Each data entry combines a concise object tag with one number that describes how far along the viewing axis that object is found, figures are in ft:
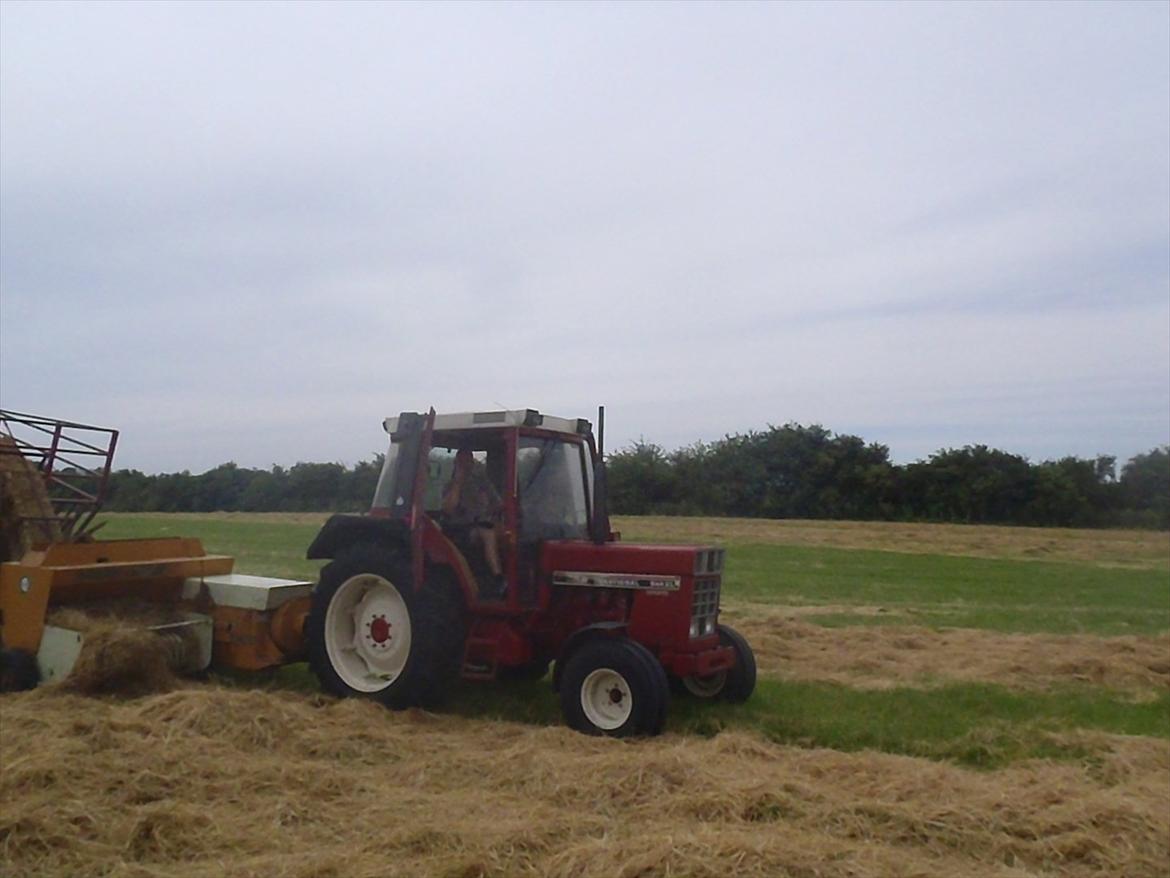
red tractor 24.85
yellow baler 25.71
